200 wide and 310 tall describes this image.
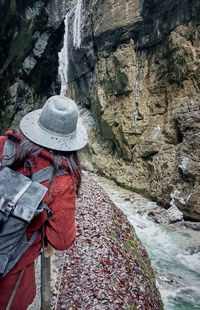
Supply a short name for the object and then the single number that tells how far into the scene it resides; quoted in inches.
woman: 65.1
